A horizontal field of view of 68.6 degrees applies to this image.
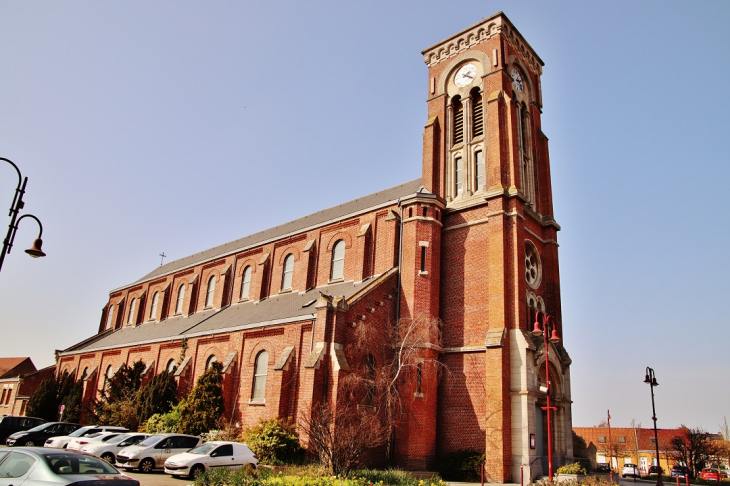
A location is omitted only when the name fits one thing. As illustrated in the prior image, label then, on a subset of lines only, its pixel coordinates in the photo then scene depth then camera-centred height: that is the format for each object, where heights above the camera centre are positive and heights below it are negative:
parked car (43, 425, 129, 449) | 23.42 -1.73
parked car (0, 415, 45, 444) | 28.43 -1.71
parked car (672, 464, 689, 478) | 41.77 -3.46
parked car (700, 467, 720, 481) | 43.94 -3.83
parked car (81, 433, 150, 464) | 20.61 -1.85
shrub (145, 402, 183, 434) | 26.67 -1.15
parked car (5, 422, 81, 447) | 25.42 -1.95
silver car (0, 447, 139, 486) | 8.96 -1.28
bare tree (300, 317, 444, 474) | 19.42 +1.06
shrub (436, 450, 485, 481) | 21.38 -2.00
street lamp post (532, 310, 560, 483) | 18.53 +2.75
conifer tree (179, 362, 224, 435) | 25.67 -0.27
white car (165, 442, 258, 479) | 17.67 -1.87
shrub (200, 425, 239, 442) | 24.36 -1.48
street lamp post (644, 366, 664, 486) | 29.45 +2.23
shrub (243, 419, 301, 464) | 20.77 -1.41
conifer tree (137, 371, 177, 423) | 28.81 +0.07
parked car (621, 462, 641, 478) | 41.27 -3.78
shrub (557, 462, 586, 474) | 21.52 -1.94
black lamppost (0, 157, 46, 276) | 13.21 +4.00
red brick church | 22.50 +5.75
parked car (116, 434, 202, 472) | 19.31 -1.88
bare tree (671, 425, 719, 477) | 44.22 -1.97
